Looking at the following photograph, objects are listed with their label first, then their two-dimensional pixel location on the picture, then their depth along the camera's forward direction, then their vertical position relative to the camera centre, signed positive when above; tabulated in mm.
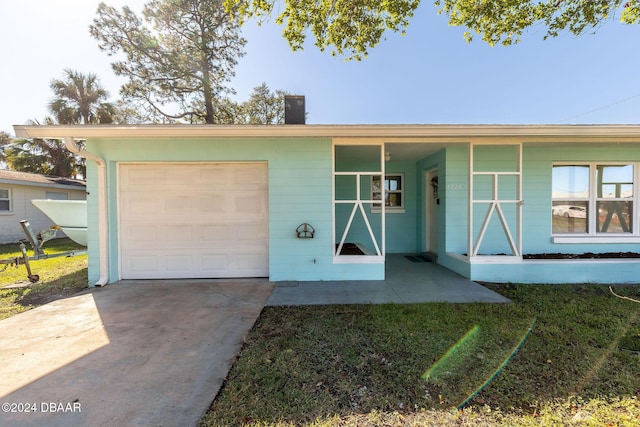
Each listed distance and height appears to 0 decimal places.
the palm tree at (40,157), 14523 +2919
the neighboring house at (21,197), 9898 +431
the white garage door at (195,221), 4883 -264
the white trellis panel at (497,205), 4758 +27
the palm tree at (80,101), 13281 +5593
